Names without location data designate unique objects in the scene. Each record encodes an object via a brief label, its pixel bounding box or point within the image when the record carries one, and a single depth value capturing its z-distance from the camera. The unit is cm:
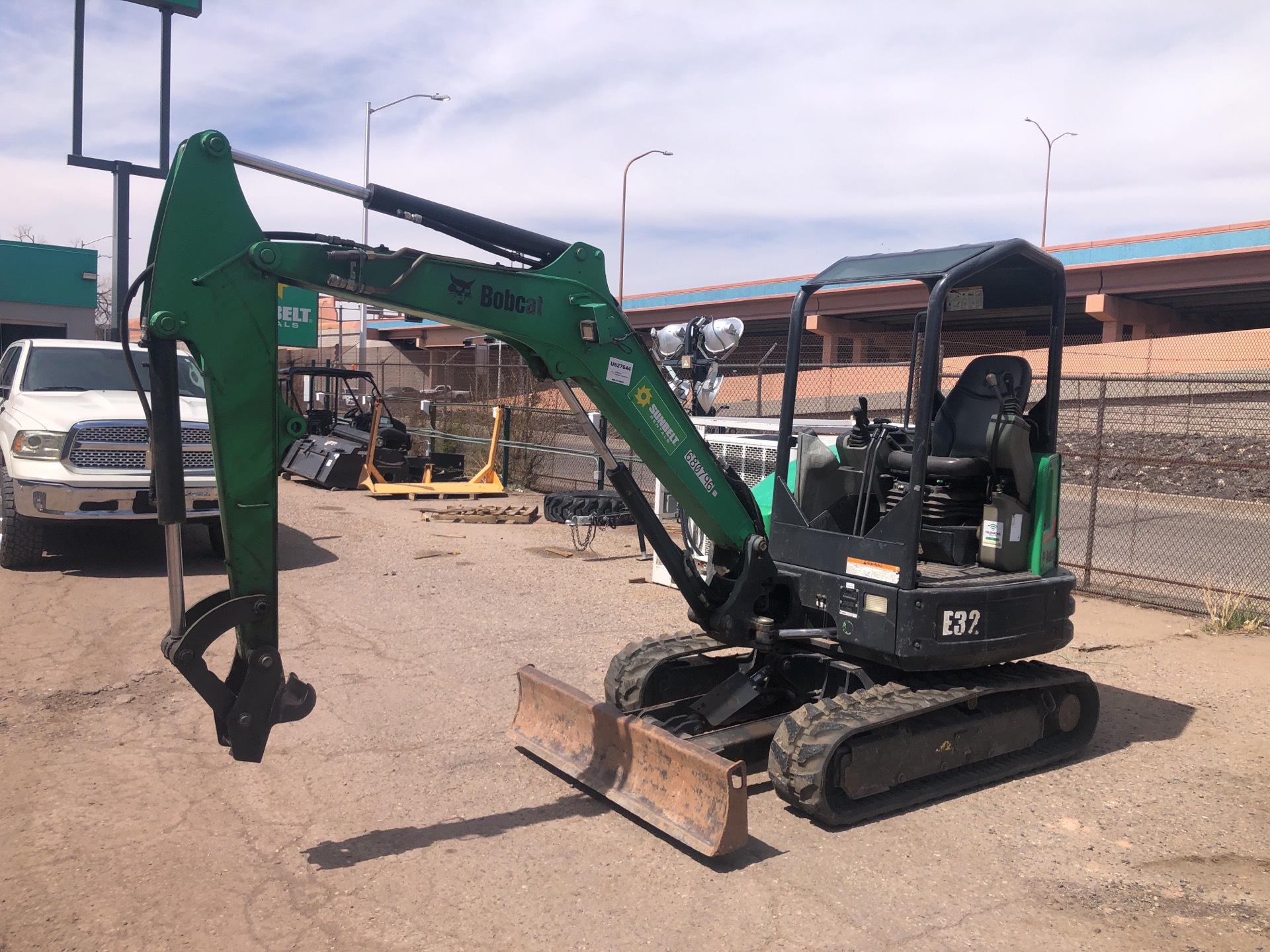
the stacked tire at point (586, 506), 1331
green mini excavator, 391
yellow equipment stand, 1580
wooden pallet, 1379
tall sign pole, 1667
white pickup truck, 909
